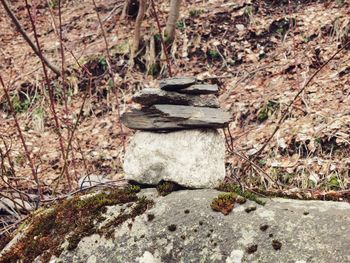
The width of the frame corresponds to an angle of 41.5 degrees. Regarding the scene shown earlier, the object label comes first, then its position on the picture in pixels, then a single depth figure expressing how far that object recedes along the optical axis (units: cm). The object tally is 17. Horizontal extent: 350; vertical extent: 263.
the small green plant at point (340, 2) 650
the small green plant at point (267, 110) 534
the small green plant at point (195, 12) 759
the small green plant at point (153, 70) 703
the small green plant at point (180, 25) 741
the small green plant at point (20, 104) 716
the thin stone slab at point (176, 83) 299
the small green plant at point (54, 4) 947
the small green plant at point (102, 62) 727
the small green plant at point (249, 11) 709
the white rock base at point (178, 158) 289
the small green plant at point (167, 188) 285
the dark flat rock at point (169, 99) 302
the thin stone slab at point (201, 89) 304
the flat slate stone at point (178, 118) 289
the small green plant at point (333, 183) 407
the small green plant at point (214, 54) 687
